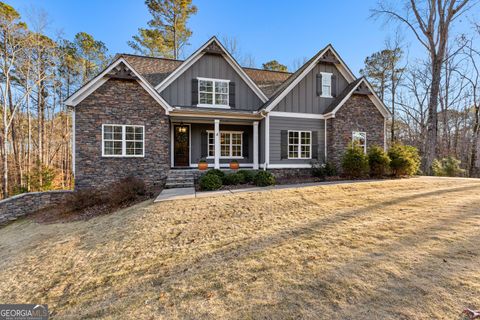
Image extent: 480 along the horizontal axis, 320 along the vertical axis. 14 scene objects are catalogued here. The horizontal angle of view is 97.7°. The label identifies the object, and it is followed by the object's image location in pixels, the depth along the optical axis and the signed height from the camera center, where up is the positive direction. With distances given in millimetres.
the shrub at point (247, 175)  9391 -748
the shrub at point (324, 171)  10250 -627
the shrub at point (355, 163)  9569 -223
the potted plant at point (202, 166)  10516 -377
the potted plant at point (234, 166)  11000 -399
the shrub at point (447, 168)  13024 -634
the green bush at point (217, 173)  8969 -615
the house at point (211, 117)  9031 +2064
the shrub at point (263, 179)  8742 -869
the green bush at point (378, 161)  9727 -139
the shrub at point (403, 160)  9797 -94
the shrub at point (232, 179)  9008 -886
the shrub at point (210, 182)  8188 -942
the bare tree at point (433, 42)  13116 +7451
